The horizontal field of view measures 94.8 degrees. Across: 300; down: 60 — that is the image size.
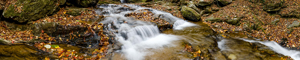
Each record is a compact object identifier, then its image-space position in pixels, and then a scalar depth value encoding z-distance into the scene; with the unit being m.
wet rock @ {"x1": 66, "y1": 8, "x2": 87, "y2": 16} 7.21
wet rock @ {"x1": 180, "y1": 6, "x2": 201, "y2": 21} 10.70
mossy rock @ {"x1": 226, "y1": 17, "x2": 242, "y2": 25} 9.86
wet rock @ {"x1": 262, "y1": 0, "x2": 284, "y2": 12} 10.16
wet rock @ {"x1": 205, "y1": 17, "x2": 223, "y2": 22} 10.44
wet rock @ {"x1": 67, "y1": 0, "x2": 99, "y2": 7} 9.07
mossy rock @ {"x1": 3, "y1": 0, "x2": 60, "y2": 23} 5.31
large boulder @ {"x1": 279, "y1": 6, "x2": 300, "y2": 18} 9.04
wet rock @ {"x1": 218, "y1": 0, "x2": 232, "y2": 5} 12.90
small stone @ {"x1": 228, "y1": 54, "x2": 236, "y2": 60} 5.34
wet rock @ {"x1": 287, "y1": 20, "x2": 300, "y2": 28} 8.13
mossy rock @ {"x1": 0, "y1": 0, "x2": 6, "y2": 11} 5.49
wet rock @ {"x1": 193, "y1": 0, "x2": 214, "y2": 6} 13.14
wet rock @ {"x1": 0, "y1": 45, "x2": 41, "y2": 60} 3.29
